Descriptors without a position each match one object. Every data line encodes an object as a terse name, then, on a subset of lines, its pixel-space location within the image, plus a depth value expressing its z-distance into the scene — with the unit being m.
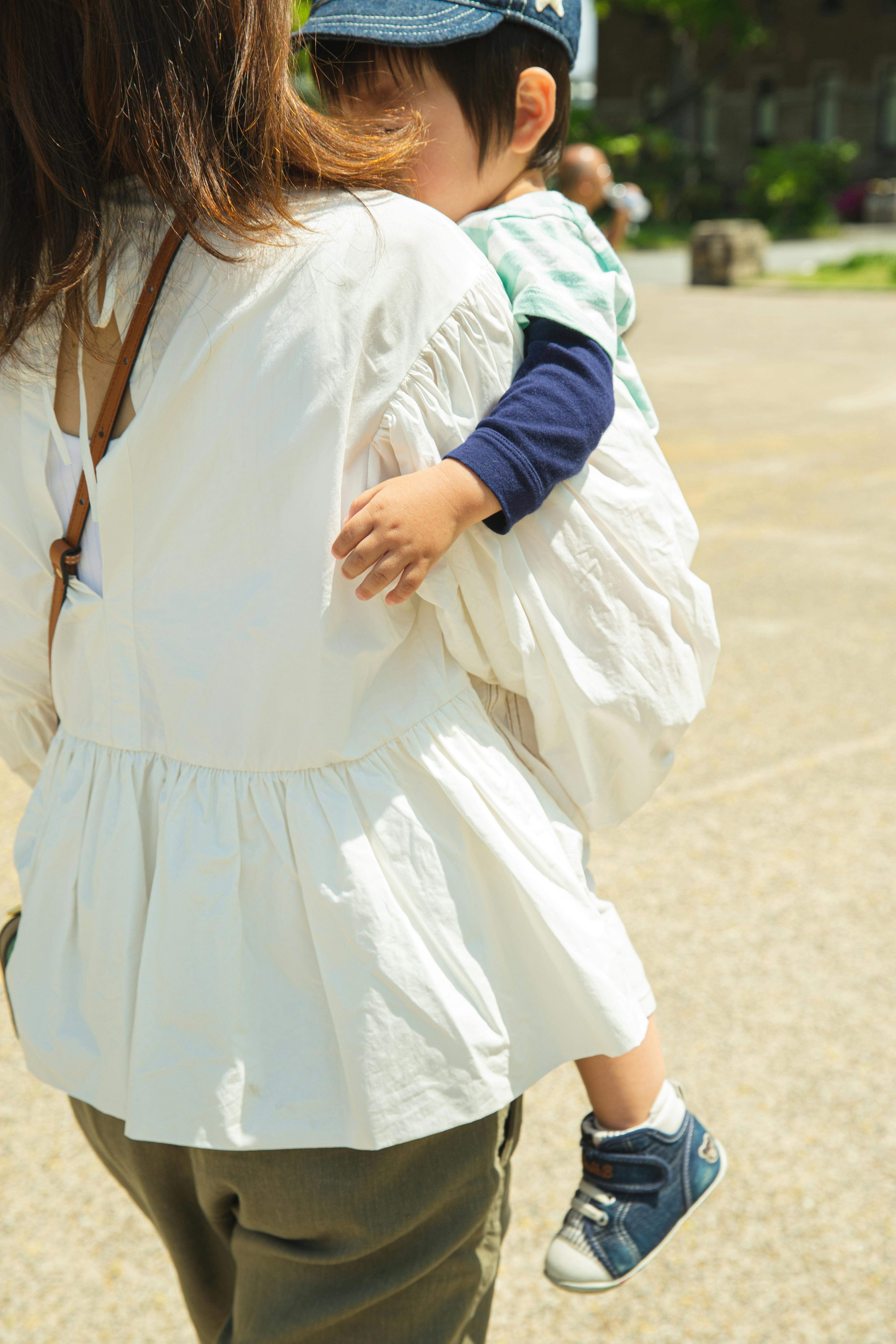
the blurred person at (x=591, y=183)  6.00
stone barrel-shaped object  17.34
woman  0.97
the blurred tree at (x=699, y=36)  29.12
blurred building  31.73
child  1.06
